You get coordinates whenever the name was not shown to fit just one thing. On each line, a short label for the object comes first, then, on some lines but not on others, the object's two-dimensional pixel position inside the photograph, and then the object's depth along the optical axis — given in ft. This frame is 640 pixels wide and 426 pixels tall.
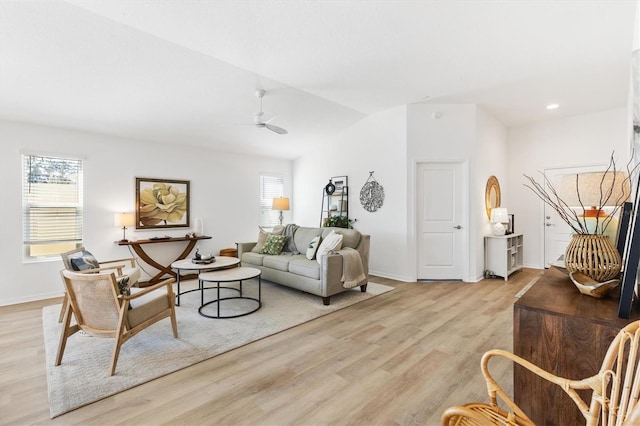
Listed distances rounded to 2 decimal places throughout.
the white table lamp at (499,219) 16.83
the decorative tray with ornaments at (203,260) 12.74
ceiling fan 12.60
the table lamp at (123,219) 14.94
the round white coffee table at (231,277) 10.96
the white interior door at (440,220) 16.12
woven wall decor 17.38
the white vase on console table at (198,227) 17.89
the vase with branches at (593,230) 4.70
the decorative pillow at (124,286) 8.25
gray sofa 12.43
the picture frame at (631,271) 3.61
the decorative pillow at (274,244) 16.29
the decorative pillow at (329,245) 13.00
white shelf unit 16.29
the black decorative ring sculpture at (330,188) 20.01
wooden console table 15.61
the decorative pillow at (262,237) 17.13
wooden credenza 3.93
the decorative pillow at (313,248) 14.19
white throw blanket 12.97
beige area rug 6.75
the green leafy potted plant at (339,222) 18.28
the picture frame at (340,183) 19.40
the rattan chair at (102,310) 7.25
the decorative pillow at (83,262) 9.84
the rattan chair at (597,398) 2.83
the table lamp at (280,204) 20.80
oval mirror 17.15
